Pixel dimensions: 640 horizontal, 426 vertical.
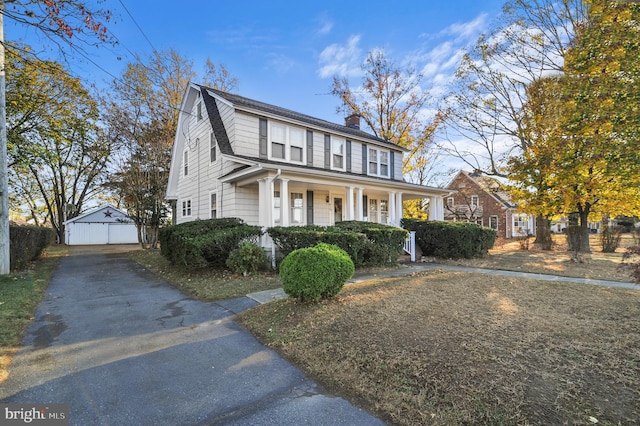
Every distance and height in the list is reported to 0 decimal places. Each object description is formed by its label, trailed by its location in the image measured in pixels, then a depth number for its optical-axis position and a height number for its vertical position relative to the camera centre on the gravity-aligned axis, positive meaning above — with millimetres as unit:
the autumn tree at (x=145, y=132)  17453 +5410
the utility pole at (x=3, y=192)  9289 +984
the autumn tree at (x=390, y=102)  23875 +9393
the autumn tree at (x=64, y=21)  4605 +3128
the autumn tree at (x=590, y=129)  6957 +2890
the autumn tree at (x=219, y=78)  22391 +10718
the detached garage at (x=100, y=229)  26177 -601
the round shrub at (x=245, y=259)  8727 -1099
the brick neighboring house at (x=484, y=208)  31545 +1100
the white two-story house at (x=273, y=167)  11203 +2380
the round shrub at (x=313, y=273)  5137 -922
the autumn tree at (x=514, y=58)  15656 +8963
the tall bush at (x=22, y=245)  10191 -791
